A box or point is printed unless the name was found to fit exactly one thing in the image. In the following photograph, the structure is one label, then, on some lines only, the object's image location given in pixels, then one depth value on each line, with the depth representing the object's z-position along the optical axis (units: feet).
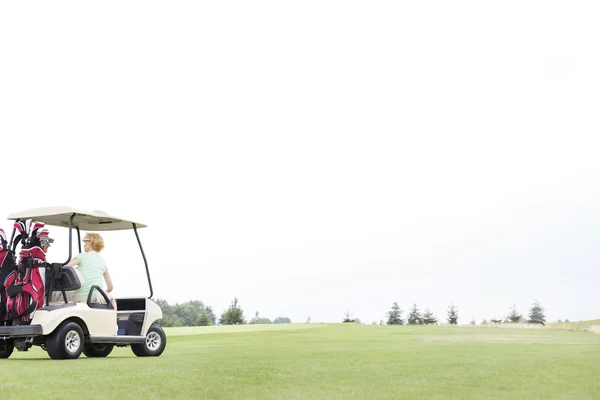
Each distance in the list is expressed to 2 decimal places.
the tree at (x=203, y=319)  209.05
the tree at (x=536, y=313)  162.71
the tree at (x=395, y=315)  177.47
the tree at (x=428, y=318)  167.43
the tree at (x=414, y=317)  167.01
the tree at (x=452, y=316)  169.17
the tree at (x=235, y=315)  187.01
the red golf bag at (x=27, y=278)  39.68
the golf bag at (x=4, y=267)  40.50
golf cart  38.86
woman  41.47
